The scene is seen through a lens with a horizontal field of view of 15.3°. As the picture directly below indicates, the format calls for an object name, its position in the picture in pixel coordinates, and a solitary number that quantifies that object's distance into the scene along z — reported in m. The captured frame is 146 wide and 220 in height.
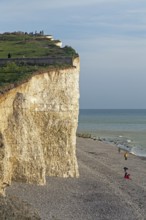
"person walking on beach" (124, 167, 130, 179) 45.44
